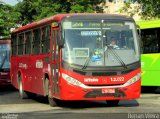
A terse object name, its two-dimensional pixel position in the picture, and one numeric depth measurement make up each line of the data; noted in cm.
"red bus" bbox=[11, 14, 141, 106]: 1530
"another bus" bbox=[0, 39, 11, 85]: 2846
